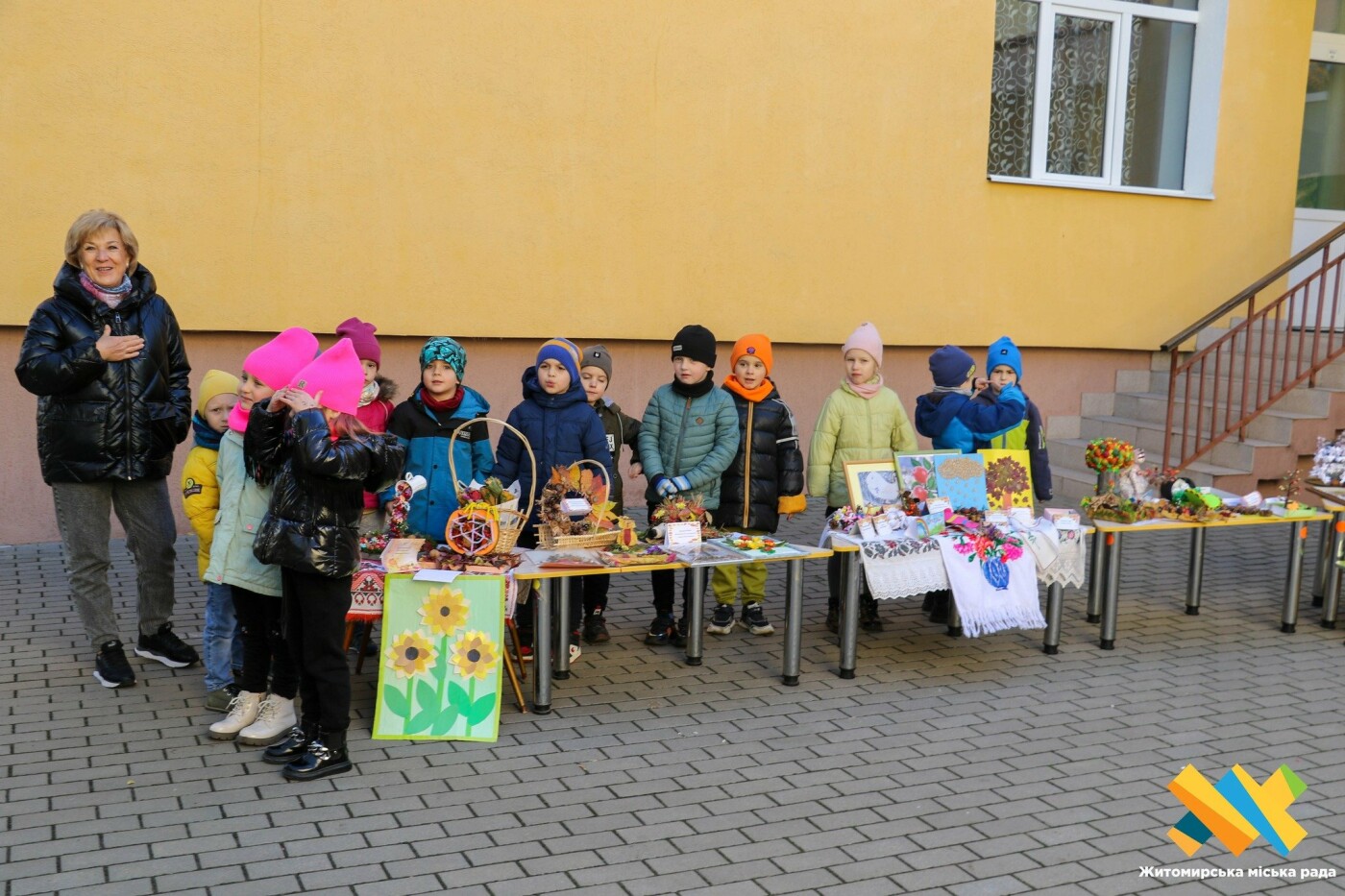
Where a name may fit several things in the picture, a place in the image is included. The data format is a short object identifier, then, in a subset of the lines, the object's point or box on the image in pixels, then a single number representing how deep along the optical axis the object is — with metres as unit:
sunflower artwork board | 5.08
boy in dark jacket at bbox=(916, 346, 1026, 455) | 6.79
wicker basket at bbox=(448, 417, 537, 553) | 5.25
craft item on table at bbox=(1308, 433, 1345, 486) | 7.41
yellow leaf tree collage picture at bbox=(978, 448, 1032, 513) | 6.67
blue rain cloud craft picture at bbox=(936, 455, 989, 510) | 6.45
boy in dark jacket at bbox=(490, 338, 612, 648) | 5.91
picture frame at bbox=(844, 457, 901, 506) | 6.30
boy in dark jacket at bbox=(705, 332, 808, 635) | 6.53
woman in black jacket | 5.26
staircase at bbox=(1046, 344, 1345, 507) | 9.80
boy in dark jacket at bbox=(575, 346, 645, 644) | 6.39
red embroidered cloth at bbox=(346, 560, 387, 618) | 5.20
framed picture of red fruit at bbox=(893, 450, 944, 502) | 6.36
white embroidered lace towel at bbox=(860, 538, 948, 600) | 5.91
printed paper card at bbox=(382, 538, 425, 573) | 5.09
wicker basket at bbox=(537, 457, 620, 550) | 5.49
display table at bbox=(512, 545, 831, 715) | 5.27
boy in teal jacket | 6.34
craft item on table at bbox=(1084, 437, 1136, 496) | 6.75
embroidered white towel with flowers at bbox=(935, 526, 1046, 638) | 5.98
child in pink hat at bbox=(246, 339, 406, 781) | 4.46
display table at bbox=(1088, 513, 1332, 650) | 6.55
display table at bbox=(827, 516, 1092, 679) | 5.91
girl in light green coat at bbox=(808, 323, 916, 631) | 6.68
